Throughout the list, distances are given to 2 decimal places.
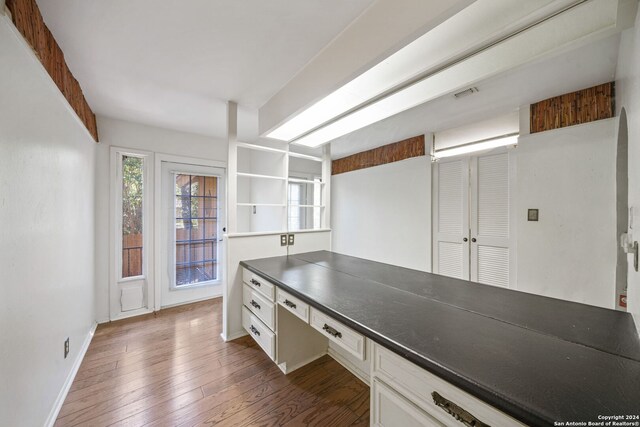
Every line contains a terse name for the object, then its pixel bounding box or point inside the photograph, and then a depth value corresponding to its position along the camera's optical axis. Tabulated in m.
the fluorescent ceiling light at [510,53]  0.93
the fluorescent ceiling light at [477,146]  2.47
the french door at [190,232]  3.16
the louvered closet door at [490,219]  2.45
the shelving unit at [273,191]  3.48
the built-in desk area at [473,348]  0.61
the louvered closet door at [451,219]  2.74
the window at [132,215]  2.90
